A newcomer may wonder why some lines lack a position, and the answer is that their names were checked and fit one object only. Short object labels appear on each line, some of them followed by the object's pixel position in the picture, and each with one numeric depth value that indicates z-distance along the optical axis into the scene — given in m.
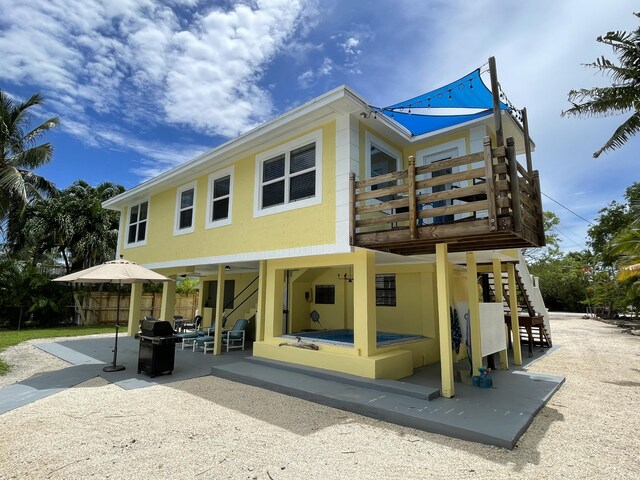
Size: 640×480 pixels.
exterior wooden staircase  10.61
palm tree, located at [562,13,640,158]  10.92
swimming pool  8.24
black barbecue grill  7.68
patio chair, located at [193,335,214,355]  11.00
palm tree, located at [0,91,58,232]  17.50
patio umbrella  7.70
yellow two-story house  5.82
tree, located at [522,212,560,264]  36.97
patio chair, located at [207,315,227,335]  12.03
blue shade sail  6.75
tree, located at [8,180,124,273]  19.61
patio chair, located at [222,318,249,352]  11.23
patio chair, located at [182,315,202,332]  14.67
